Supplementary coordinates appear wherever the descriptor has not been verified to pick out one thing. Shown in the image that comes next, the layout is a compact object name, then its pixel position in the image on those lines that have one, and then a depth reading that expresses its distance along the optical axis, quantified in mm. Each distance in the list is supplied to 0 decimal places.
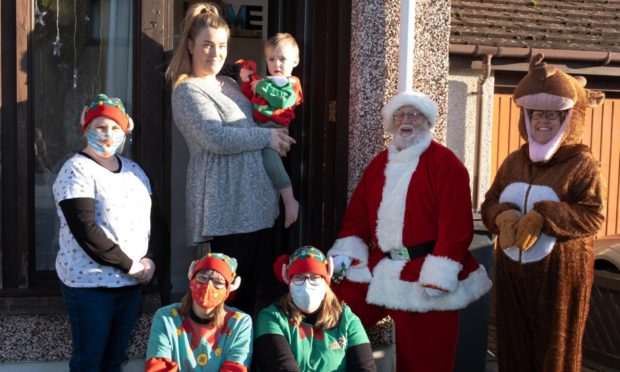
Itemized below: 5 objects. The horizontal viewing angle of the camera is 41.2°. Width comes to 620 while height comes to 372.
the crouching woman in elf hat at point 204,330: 3520
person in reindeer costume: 4008
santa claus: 3881
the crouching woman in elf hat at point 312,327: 3654
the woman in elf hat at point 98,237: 3547
